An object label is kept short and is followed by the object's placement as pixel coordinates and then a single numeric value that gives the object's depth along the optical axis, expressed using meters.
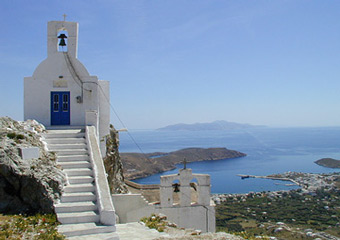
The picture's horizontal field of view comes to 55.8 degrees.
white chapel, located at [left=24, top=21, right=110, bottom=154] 13.14
